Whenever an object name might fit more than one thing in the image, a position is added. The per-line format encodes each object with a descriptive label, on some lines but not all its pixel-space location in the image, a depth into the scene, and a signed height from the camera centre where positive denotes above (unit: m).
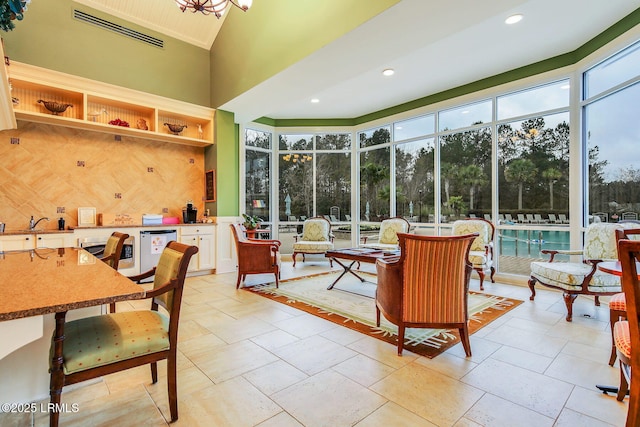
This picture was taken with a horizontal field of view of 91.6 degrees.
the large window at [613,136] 3.75 +0.91
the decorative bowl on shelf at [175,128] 5.39 +1.45
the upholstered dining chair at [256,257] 4.59 -0.70
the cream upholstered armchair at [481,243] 4.70 -0.57
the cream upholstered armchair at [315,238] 6.18 -0.61
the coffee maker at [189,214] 5.57 -0.06
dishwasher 4.86 -0.55
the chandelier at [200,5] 3.15 +2.12
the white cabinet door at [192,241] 5.27 -0.53
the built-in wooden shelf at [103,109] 4.23 +1.67
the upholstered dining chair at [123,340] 1.41 -0.65
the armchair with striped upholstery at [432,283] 2.40 -0.59
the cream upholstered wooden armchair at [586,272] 3.32 -0.73
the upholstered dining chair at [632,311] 1.42 -0.48
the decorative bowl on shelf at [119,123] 4.89 +1.40
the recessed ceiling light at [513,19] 3.51 +2.17
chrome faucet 4.29 -0.16
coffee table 4.02 -0.61
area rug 2.81 -1.17
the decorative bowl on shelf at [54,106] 4.30 +1.47
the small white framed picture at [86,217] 4.70 -0.08
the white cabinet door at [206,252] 5.47 -0.75
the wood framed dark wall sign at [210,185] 5.68 +0.47
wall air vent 4.59 +2.87
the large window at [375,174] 6.96 +0.80
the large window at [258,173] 6.91 +0.84
